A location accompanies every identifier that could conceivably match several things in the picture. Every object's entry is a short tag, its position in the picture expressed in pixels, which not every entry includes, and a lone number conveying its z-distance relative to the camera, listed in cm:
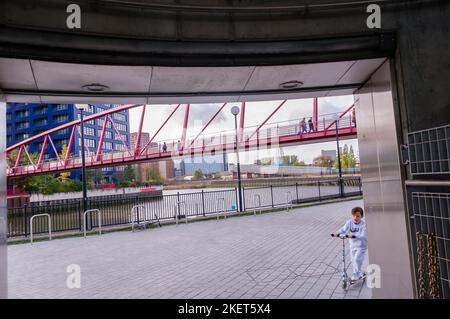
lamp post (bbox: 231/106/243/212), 1769
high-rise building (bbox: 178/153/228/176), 4187
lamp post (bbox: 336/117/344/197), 2249
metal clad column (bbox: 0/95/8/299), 343
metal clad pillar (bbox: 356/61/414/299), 328
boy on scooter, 570
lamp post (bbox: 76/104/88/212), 1413
